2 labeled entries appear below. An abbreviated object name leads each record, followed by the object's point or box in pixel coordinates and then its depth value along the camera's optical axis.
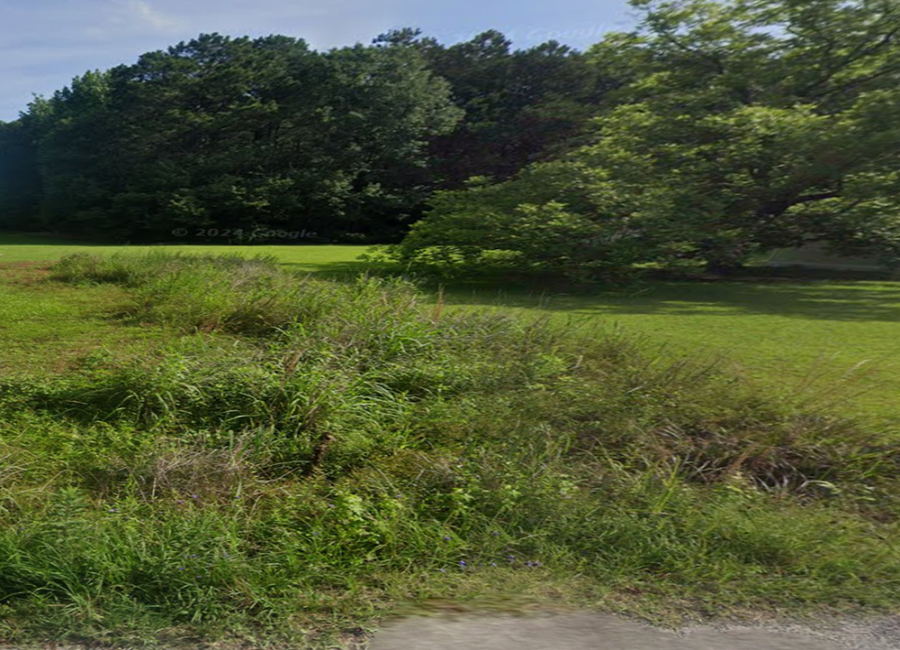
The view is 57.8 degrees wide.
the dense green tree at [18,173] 51.93
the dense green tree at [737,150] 15.16
